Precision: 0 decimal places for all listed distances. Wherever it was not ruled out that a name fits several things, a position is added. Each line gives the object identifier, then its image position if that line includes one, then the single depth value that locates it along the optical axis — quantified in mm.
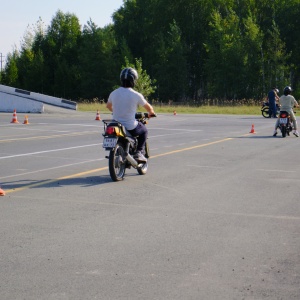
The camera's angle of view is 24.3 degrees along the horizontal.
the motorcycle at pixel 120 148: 11602
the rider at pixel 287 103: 24156
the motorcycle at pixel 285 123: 23984
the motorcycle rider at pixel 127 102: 12117
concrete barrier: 48094
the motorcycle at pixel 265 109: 43800
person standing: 41125
